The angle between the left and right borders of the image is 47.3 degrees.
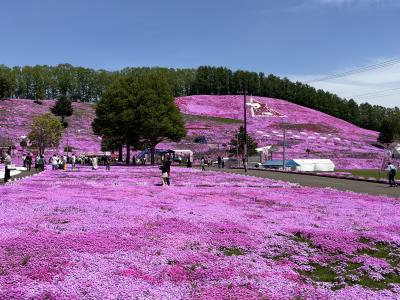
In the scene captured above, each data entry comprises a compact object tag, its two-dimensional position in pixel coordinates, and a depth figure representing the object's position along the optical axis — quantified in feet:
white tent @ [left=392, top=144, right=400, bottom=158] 296.03
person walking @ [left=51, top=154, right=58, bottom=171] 187.38
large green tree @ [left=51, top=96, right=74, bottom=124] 414.82
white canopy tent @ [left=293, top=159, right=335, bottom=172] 221.66
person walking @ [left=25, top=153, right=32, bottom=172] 169.02
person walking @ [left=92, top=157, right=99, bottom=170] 179.01
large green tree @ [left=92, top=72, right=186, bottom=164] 248.73
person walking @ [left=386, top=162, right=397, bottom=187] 116.98
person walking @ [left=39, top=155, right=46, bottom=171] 171.22
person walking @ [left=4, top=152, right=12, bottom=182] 101.86
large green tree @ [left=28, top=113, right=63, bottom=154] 299.38
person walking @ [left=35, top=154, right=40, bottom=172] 172.67
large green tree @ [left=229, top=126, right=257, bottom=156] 288.92
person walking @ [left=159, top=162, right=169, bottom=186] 101.96
